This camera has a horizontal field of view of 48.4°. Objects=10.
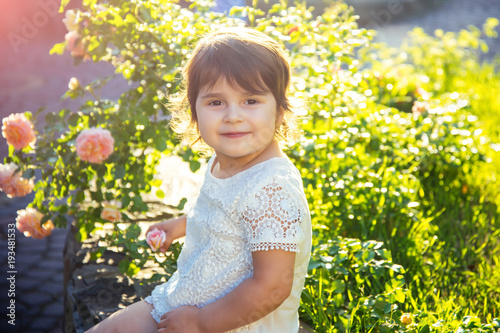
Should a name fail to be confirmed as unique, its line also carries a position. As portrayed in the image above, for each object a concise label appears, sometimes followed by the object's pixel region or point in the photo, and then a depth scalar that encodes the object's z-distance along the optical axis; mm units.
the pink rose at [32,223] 2578
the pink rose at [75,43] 2865
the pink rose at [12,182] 2541
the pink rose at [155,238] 2096
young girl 1531
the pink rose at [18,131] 2465
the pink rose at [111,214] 2510
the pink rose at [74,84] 2666
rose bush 2264
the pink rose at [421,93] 4158
